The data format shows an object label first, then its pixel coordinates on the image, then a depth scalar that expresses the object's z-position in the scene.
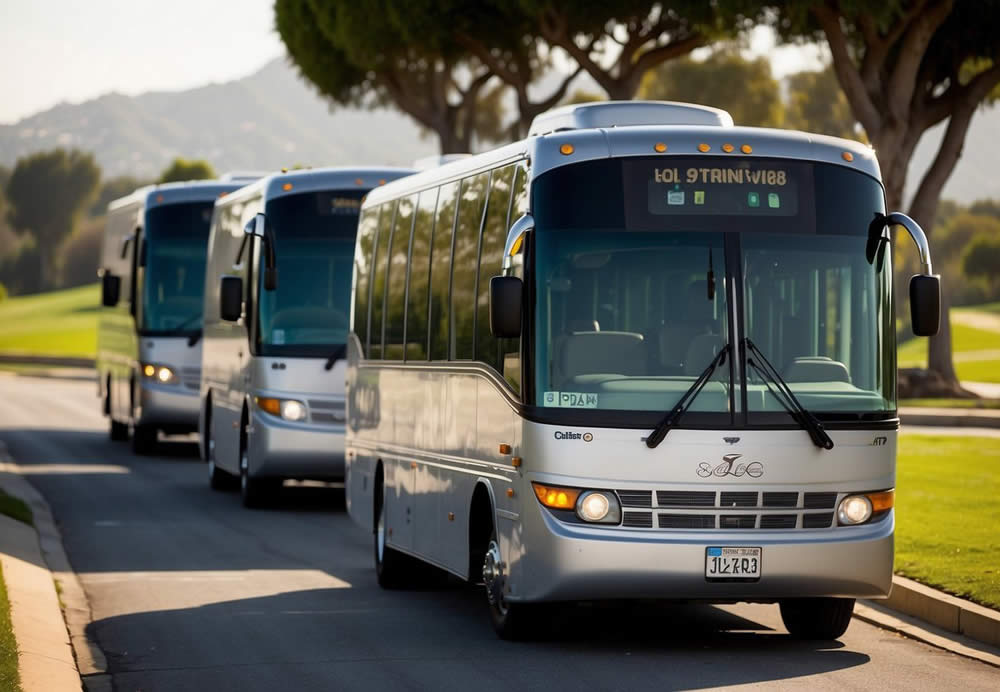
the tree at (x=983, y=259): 126.44
